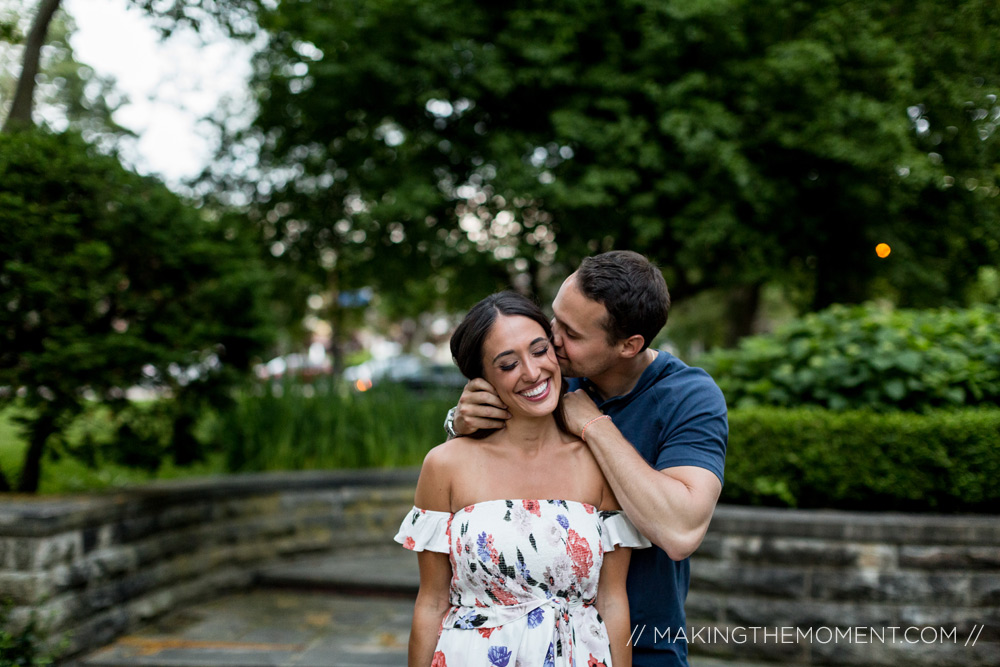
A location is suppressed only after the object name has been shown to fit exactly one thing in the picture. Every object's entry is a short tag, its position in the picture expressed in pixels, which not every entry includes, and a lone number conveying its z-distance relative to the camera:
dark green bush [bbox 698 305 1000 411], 4.67
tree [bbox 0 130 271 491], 4.28
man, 2.08
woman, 2.07
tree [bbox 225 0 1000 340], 8.31
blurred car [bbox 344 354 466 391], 21.08
